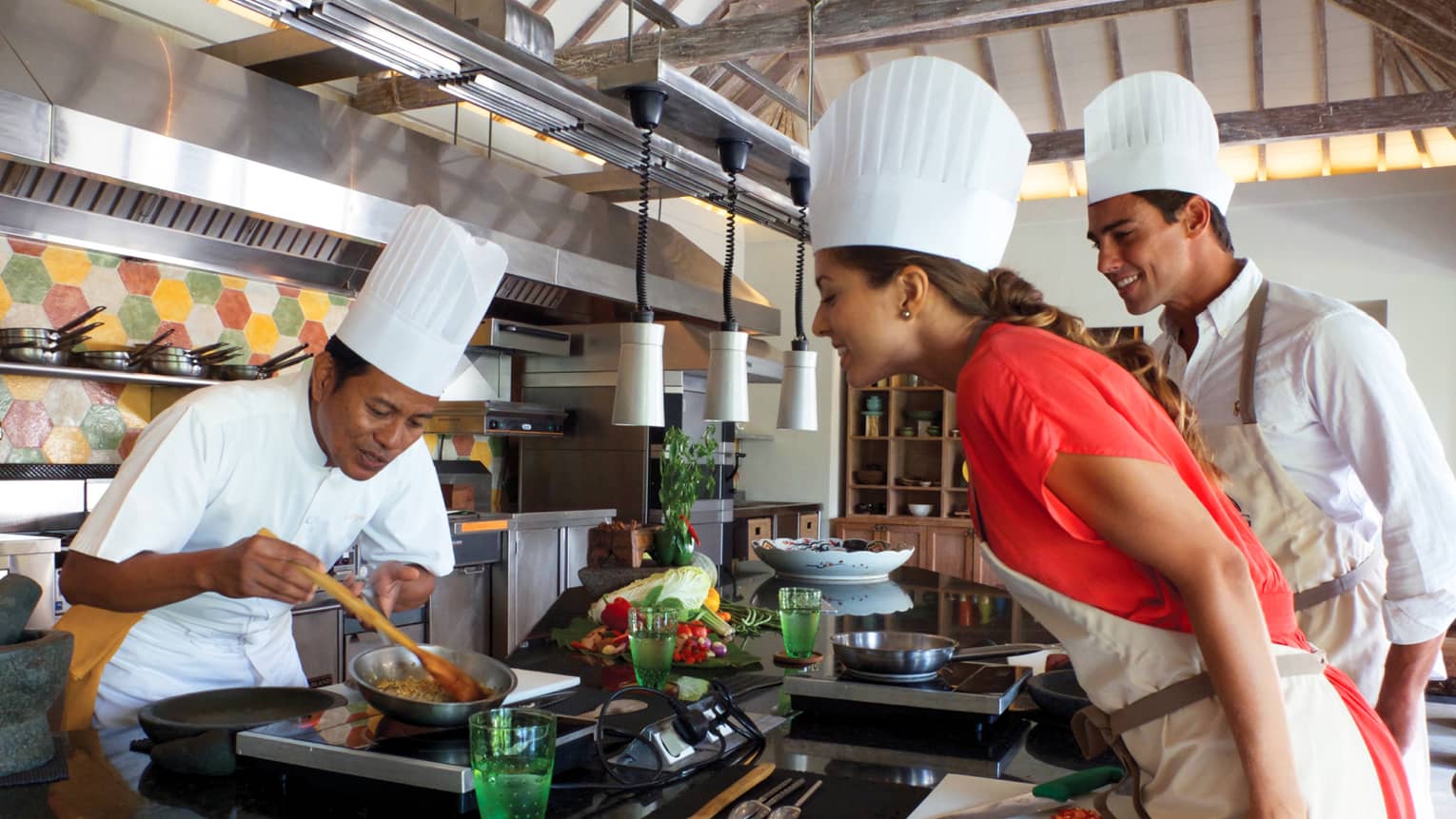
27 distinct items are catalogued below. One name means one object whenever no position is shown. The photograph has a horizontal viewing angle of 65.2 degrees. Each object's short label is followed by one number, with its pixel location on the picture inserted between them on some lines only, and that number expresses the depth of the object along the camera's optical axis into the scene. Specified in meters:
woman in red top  1.04
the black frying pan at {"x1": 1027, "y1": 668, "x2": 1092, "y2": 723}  1.69
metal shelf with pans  4.16
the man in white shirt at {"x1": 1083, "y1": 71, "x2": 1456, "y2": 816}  1.69
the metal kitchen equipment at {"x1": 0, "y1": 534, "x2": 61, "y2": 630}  3.69
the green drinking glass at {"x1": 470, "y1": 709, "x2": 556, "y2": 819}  1.19
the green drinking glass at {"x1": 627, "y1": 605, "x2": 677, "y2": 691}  1.84
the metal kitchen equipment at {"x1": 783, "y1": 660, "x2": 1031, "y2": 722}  1.65
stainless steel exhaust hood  3.11
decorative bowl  3.50
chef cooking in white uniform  1.82
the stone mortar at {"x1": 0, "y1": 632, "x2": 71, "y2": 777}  1.33
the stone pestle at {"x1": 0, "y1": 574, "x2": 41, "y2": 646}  1.37
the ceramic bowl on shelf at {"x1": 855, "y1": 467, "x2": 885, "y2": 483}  8.59
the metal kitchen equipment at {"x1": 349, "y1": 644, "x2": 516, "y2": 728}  1.35
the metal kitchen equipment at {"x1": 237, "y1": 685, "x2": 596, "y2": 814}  1.25
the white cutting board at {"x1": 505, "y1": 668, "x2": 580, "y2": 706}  1.67
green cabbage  2.39
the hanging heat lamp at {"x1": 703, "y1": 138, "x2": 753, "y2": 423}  3.16
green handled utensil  1.23
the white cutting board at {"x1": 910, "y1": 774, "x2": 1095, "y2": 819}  1.28
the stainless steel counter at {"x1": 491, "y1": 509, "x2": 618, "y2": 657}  5.49
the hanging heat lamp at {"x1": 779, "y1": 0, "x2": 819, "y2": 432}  3.46
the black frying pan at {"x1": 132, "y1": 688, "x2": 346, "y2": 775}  1.36
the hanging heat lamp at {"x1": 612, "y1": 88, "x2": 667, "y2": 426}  2.92
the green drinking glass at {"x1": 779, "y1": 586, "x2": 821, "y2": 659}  2.12
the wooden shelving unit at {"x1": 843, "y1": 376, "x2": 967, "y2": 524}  8.42
